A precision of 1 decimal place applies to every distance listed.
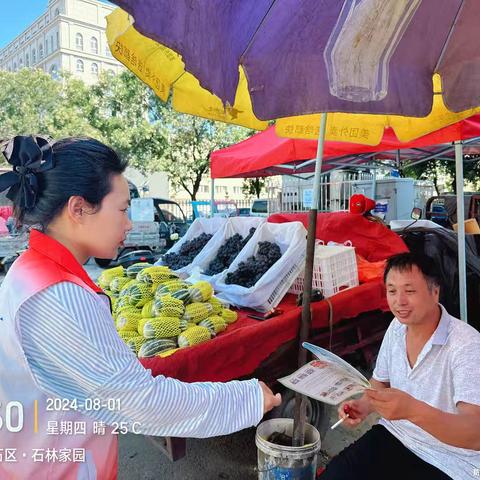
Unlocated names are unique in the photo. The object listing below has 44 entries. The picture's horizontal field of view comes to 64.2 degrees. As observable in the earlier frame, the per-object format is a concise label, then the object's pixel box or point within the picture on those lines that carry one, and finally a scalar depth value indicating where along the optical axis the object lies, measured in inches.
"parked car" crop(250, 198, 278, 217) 621.6
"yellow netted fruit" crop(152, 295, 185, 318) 91.5
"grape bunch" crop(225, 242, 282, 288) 113.1
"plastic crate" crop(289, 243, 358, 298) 110.0
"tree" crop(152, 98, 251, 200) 767.1
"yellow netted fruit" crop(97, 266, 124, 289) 124.4
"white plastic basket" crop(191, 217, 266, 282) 137.7
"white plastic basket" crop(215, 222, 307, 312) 105.0
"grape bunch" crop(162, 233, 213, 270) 146.3
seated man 51.6
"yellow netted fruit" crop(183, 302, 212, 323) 91.9
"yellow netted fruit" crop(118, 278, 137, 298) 108.4
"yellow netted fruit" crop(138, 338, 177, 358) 82.4
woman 36.2
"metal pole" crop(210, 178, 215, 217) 306.8
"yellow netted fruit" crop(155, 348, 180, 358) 77.5
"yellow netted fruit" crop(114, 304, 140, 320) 99.2
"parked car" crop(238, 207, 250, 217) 750.0
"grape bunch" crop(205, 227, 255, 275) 131.8
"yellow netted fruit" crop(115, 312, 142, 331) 93.8
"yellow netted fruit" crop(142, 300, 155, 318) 94.5
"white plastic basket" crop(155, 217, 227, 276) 157.5
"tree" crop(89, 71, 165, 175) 733.9
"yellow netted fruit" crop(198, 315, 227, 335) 90.2
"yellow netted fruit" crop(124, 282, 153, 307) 101.6
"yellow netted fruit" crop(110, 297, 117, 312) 110.3
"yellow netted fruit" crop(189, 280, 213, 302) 97.7
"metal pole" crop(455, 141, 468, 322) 126.2
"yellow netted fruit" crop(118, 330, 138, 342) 90.6
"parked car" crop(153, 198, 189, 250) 422.6
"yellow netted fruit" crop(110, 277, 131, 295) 117.1
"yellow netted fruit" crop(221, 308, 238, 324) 98.2
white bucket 72.6
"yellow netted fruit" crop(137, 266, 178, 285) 106.1
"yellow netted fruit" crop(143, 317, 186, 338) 86.7
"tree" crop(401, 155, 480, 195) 742.7
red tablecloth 75.8
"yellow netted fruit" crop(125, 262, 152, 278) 121.6
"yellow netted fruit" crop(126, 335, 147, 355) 86.4
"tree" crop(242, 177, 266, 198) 896.3
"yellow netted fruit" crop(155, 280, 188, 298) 99.4
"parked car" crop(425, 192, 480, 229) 221.6
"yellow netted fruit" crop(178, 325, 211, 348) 83.0
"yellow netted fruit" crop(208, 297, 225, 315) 99.0
